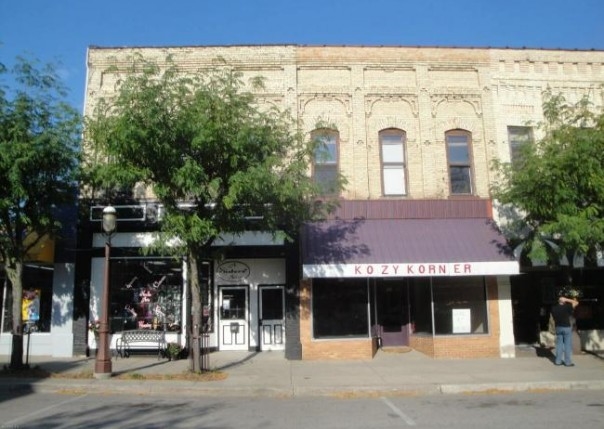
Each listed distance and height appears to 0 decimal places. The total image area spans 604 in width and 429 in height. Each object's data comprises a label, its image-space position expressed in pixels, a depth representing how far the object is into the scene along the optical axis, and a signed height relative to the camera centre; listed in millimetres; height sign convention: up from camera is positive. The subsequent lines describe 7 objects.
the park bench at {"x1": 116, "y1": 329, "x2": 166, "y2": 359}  16156 -1049
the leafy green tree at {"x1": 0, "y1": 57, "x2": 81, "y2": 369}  12703 +3017
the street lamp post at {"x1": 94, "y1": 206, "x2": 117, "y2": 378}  12641 -487
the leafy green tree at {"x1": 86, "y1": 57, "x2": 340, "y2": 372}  11852 +3044
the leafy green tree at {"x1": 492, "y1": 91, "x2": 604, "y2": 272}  12773 +2472
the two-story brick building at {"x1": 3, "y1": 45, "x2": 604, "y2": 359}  16000 +2520
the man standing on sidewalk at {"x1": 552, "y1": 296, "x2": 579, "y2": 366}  13904 -823
